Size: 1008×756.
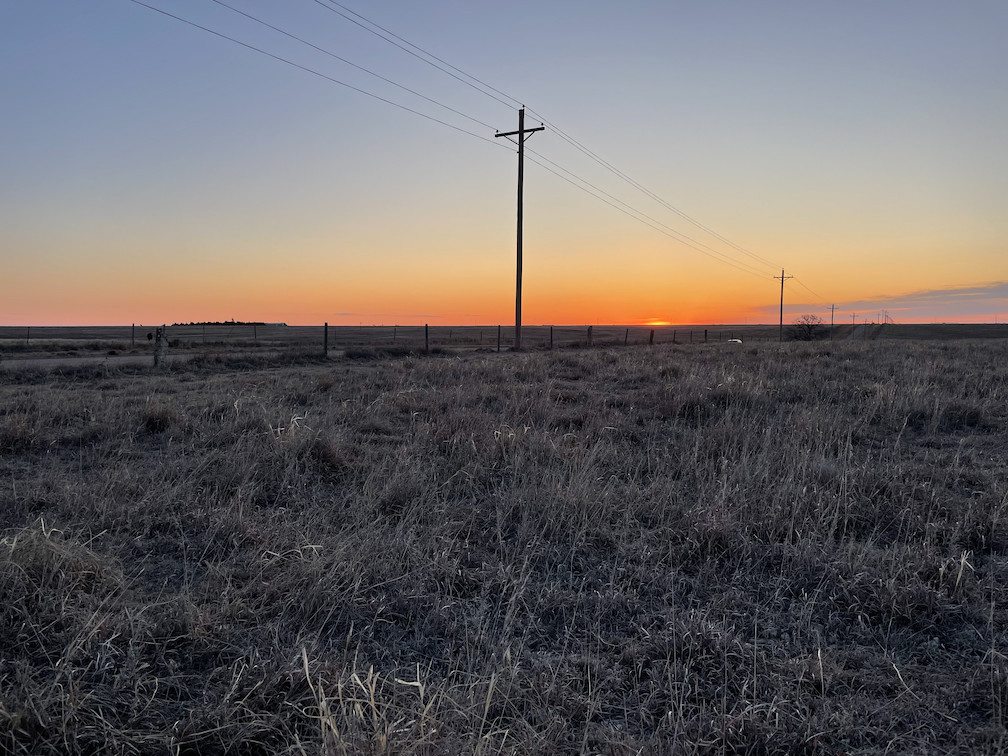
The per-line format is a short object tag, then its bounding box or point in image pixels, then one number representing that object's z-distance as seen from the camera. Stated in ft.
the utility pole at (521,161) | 100.68
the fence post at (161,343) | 67.50
